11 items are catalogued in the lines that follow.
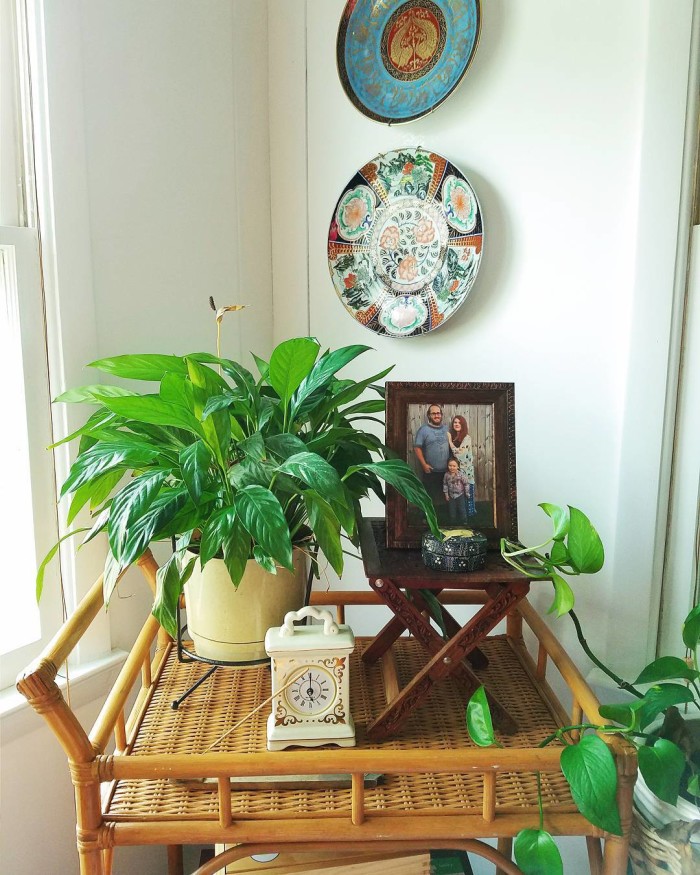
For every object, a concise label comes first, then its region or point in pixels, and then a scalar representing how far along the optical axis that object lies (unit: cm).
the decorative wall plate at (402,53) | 134
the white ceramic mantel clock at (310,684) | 85
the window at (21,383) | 106
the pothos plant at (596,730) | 74
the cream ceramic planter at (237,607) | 93
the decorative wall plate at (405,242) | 138
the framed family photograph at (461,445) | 100
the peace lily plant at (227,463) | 78
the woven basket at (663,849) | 84
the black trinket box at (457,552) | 88
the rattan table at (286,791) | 79
